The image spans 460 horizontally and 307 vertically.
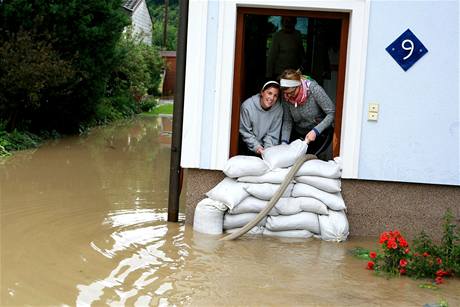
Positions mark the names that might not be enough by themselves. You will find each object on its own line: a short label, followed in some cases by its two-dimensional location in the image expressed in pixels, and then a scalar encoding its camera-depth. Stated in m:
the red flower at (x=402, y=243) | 6.22
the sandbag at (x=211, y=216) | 7.56
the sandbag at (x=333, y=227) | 7.52
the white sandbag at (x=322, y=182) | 7.57
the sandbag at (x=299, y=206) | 7.52
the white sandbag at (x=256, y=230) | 7.67
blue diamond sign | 7.59
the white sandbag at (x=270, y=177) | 7.54
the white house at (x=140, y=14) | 40.72
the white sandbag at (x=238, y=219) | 7.60
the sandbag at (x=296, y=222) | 7.55
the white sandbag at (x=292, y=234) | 7.61
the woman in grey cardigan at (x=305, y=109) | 8.05
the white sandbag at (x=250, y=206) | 7.54
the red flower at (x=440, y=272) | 6.12
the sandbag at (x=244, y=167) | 7.55
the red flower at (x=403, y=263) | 6.20
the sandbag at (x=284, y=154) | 7.65
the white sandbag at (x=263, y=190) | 7.52
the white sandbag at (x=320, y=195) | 7.53
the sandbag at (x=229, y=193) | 7.48
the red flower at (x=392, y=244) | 6.17
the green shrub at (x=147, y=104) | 27.60
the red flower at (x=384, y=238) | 6.23
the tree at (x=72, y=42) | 14.56
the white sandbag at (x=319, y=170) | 7.59
